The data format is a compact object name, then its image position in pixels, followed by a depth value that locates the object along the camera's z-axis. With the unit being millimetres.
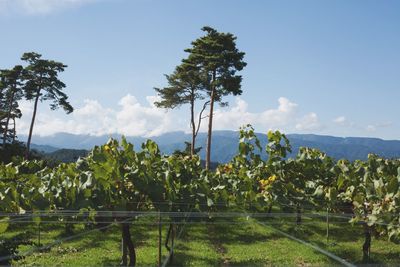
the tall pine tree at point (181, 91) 39250
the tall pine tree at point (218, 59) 36250
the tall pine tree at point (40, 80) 44188
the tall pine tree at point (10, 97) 45562
